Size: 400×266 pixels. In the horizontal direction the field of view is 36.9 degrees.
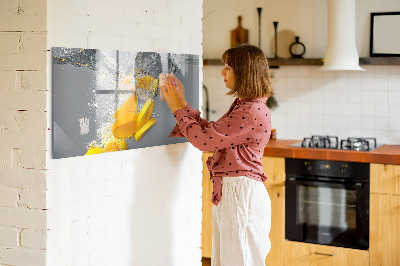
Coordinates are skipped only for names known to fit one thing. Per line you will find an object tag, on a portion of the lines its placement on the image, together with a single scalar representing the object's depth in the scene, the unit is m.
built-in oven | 4.13
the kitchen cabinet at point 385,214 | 4.00
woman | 2.70
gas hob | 4.31
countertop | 4.02
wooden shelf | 4.52
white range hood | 4.46
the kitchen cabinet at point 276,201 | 4.38
